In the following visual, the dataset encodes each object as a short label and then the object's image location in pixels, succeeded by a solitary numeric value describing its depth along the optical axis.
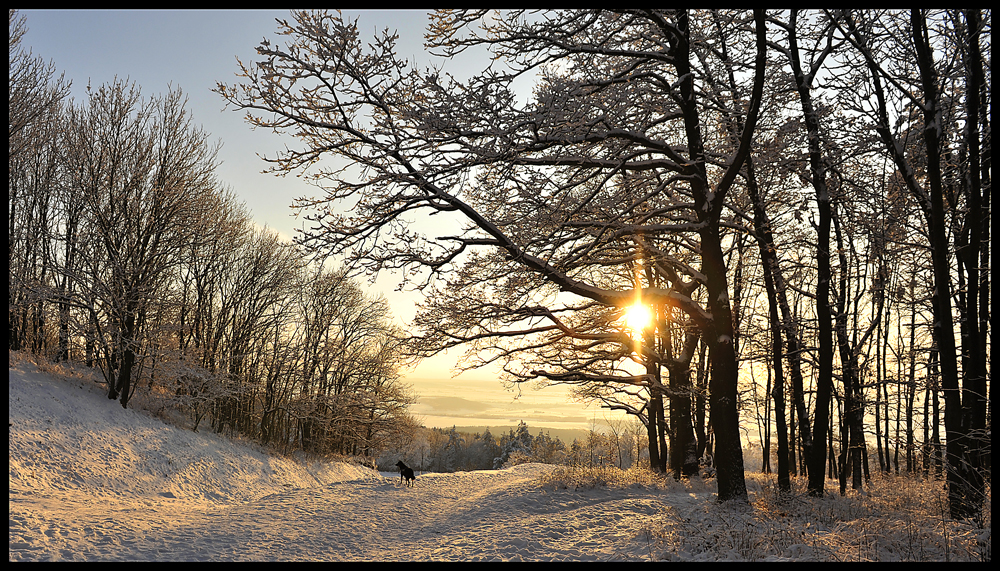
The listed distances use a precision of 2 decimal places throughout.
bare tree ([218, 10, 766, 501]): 8.88
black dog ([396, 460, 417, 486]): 18.88
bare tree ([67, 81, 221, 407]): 18.95
